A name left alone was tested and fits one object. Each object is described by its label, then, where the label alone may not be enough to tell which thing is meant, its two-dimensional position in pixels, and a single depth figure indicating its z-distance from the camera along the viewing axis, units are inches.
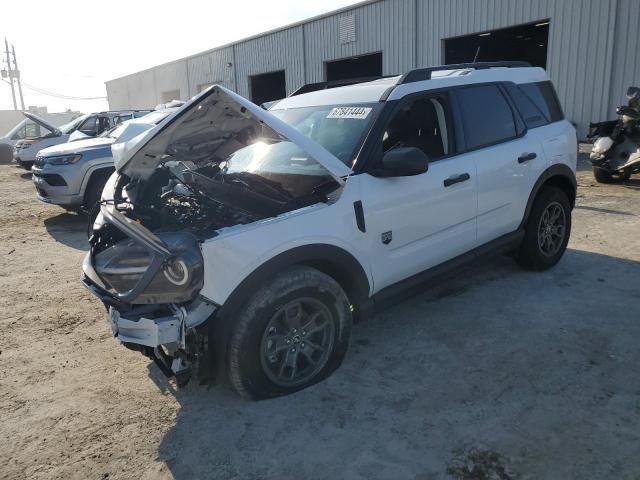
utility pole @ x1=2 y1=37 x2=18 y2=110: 2448.3
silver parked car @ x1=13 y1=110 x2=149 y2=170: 463.2
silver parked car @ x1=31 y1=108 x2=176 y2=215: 295.7
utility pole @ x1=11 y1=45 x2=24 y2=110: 2439.7
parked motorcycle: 345.1
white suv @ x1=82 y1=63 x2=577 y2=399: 103.7
